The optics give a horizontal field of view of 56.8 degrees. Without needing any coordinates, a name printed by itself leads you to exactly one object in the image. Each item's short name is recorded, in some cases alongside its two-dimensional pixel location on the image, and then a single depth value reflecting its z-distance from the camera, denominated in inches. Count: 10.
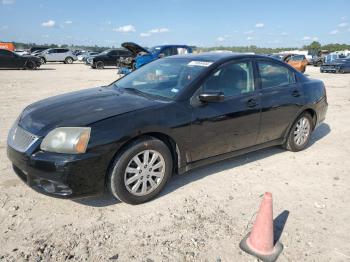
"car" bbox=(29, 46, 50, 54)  1590.2
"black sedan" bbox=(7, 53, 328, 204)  123.3
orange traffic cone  108.4
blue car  596.1
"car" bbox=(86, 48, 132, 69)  1021.8
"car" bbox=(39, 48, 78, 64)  1304.1
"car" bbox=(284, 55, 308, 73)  875.4
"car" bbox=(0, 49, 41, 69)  860.5
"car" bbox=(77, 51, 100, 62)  1518.7
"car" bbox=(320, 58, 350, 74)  919.0
